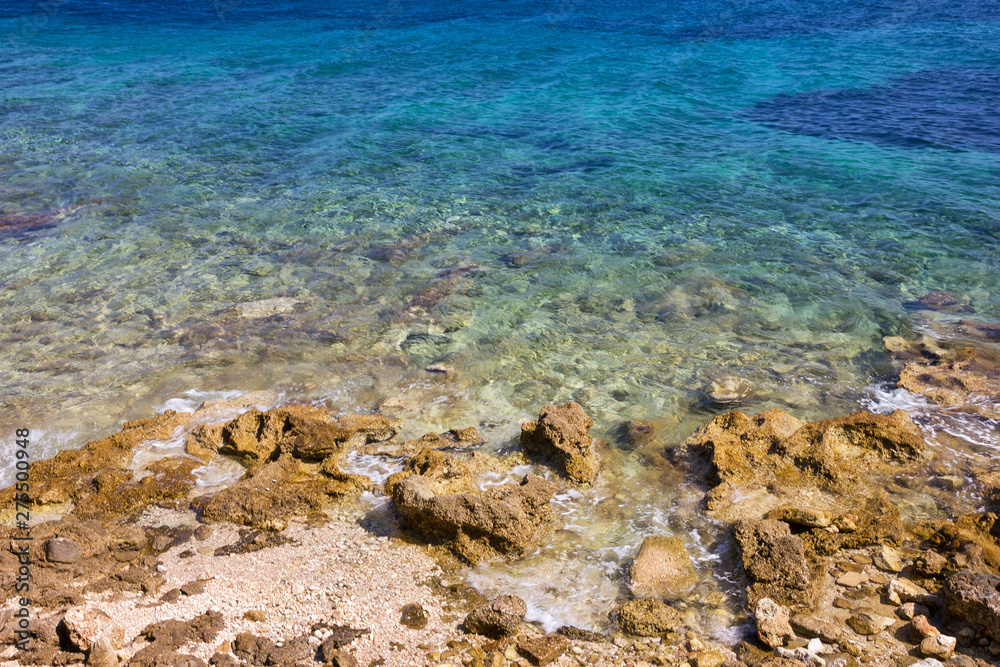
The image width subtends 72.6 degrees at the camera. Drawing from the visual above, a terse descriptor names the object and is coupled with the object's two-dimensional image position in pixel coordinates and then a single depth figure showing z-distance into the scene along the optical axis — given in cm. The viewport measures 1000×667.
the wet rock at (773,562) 402
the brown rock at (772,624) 371
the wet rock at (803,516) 443
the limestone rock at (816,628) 373
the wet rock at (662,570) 420
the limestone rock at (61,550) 420
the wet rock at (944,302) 766
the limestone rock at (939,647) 355
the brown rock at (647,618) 387
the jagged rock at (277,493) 478
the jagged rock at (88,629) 353
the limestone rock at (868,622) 377
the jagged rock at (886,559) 418
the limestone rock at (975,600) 354
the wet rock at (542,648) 369
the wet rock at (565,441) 521
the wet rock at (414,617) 393
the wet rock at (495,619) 383
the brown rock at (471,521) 448
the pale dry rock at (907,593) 390
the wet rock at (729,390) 622
